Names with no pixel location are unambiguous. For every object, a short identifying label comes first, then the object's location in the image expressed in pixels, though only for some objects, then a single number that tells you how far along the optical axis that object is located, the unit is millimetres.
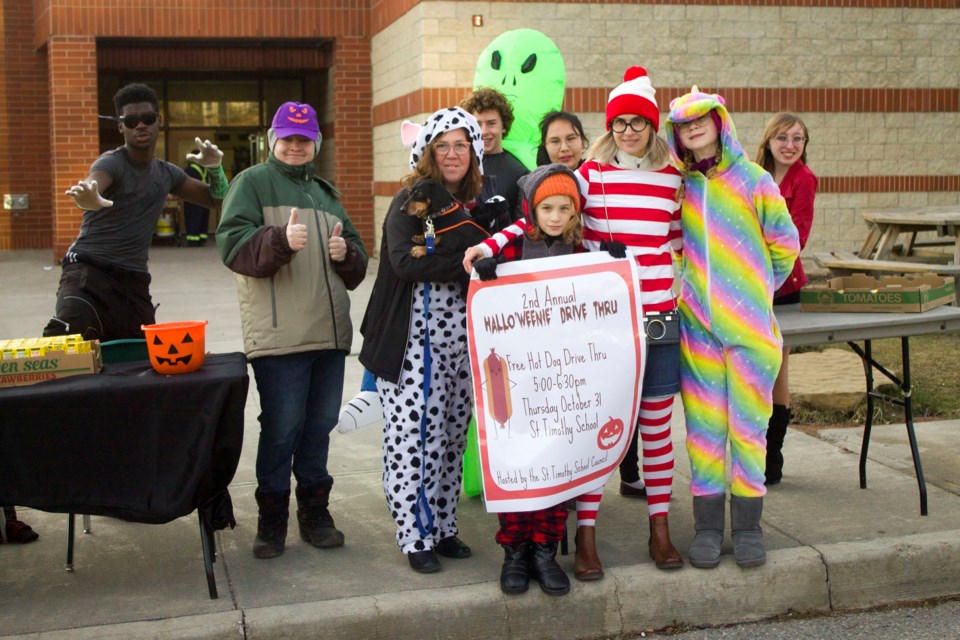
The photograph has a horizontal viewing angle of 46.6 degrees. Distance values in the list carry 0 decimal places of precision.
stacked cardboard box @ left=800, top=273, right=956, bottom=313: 5160
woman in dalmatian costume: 4387
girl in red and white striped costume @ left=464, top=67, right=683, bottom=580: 4316
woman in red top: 5508
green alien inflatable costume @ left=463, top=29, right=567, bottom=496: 6180
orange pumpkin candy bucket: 4234
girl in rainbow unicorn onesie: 4426
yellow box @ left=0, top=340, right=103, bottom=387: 4137
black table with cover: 4090
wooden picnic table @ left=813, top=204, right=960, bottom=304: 9820
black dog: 4316
